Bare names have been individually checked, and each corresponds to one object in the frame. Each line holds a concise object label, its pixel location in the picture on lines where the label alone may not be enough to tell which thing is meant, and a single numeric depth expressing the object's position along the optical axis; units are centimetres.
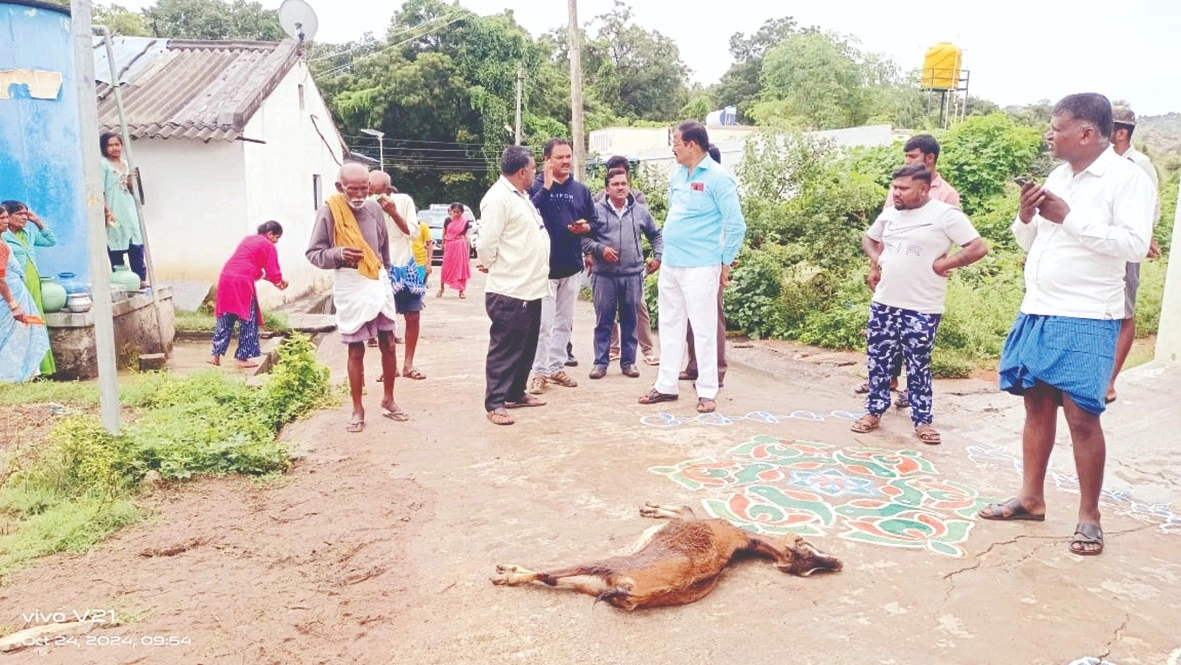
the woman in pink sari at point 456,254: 1339
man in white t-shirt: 453
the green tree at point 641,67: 4175
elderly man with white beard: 475
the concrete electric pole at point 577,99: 1464
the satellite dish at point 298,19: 1174
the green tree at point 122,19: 3212
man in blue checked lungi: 306
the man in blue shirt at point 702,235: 520
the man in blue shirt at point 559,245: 564
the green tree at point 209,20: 3722
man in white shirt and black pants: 503
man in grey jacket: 638
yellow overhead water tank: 2888
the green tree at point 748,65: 4531
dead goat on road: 268
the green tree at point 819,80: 3083
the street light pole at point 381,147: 2629
